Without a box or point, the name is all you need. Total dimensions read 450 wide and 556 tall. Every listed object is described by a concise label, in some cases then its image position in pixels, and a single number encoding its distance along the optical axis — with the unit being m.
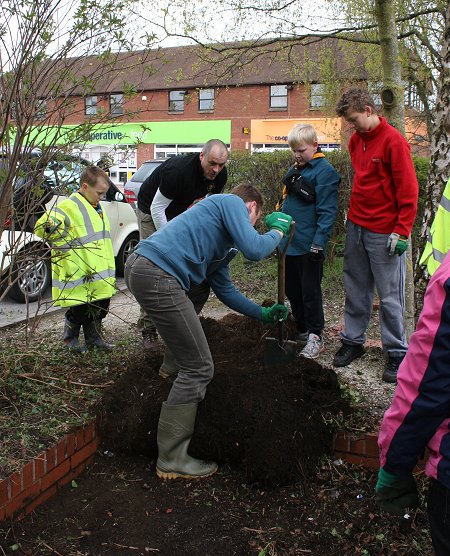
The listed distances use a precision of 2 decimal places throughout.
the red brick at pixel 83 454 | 3.09
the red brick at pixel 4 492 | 2.53
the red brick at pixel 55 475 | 2.84
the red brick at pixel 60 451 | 2.93
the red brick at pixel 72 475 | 2.98
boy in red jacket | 3.73
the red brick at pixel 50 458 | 2.85
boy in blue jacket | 4.18
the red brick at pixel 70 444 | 3.02
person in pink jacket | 1.48
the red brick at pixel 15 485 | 2.59
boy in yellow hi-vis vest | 4.34
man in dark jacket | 4.07
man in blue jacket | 2.90
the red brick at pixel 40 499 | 2.71
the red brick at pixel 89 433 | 3.18
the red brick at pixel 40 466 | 2.77
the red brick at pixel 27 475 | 2.68
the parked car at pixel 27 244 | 3.40
